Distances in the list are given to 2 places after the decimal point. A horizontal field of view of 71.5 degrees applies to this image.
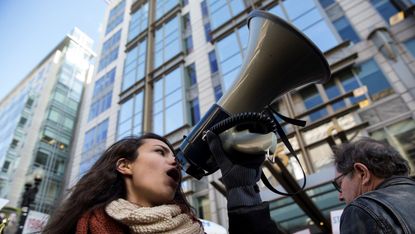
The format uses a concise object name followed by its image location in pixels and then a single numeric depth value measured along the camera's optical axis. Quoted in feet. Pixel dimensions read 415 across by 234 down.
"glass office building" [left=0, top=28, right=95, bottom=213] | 64.44
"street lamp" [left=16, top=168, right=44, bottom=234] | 18.45
